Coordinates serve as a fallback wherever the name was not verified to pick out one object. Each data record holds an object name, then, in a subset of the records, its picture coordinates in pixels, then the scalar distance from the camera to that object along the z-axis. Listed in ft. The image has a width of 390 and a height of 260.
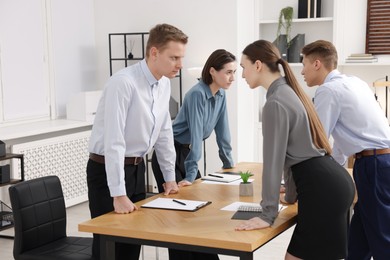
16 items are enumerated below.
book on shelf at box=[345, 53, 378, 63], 20.04
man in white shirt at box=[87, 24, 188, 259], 9.30
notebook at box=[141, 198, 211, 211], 9.66
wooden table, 7.95
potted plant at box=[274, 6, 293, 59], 21.20
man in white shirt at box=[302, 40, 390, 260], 10.76
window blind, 20.33
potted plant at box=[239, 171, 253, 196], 10.53
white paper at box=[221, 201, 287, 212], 9.59
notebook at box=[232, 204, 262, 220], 9.07
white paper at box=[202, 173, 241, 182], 11.87
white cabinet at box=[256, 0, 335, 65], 21.20
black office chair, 10.59
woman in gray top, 8.27
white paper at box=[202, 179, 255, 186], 11.65
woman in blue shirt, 11.77
